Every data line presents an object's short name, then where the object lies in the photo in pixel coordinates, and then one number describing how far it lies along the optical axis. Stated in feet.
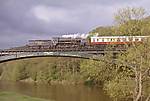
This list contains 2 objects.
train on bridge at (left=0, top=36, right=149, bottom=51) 182.39
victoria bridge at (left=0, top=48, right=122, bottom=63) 178.91
